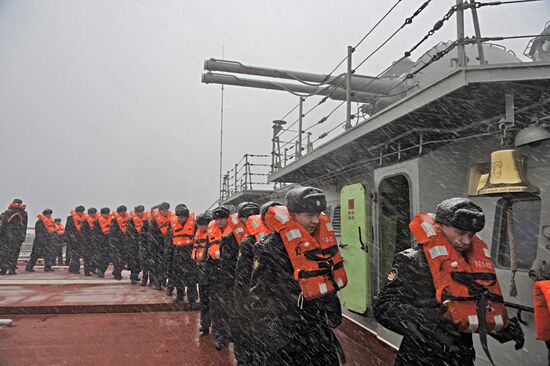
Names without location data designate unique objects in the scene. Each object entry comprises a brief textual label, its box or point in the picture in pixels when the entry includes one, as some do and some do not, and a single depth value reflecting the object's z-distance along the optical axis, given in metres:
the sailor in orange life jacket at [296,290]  2.69
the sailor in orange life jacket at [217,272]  5.63
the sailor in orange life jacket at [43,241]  12.77
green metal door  6.22
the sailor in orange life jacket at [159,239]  9.45
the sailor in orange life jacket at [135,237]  10.88
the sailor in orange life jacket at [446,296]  2.36
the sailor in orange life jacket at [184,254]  7.61
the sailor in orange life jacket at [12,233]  11.74
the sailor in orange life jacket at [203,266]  6.06
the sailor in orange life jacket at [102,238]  11.69
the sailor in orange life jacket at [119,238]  11.26
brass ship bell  3.36
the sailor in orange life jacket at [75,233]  12.37
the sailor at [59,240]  14.68
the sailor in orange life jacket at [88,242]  12.01
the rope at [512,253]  3.32
